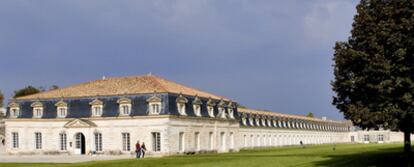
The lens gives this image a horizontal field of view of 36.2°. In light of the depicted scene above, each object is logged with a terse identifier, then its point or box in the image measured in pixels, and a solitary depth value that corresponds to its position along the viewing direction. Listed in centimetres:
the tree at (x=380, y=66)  2406
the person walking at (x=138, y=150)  4953
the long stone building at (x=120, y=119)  5747
